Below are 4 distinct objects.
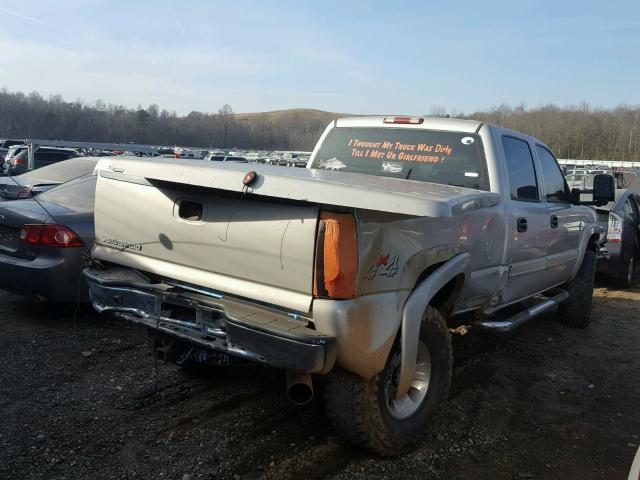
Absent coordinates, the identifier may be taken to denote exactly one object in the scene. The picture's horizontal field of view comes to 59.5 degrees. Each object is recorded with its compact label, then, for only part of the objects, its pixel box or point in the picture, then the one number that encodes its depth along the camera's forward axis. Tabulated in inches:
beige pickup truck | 107.8
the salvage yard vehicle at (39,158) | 791.1
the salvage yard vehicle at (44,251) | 198.8
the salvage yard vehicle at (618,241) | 349.7
